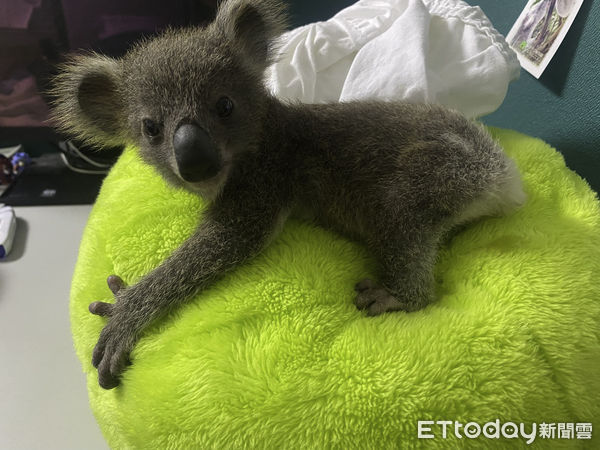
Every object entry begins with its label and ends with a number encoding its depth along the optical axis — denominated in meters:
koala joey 0.28
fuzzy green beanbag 0.24
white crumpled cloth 0.39
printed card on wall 0.37
